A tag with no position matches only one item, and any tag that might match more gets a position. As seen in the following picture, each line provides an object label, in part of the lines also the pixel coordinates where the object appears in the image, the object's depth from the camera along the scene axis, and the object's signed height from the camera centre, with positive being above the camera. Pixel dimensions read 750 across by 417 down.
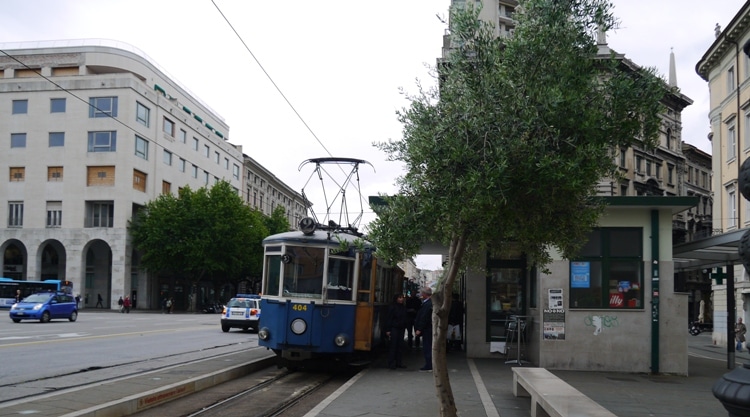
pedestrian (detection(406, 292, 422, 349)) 18.95 -1.13
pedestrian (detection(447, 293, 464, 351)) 19.62 -1.69
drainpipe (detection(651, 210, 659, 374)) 14.69 -0.47
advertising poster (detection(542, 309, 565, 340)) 14.80 -1.19
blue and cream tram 13.88 -0.67
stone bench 7.11 -1.49
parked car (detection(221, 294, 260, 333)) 29.97 -2.26
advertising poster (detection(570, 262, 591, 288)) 15.05 -0.14
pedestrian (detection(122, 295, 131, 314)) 56.08 -3.43
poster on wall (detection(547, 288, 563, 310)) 14.84 -0.63
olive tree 7.07 +1.35
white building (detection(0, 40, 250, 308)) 59.56 +7.74
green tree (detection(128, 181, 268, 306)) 60.03 +2.48
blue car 33.94 -2.40
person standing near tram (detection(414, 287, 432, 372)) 14.52 -1.26
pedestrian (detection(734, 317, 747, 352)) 29.73 -2.69
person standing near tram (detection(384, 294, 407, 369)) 15.00 -1.36
